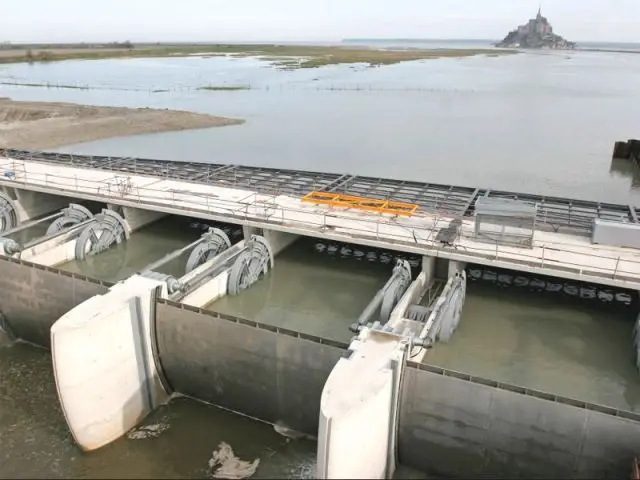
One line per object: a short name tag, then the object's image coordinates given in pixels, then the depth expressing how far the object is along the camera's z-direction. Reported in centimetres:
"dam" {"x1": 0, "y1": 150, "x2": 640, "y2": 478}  1226
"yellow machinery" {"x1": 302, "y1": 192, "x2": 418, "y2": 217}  2120
